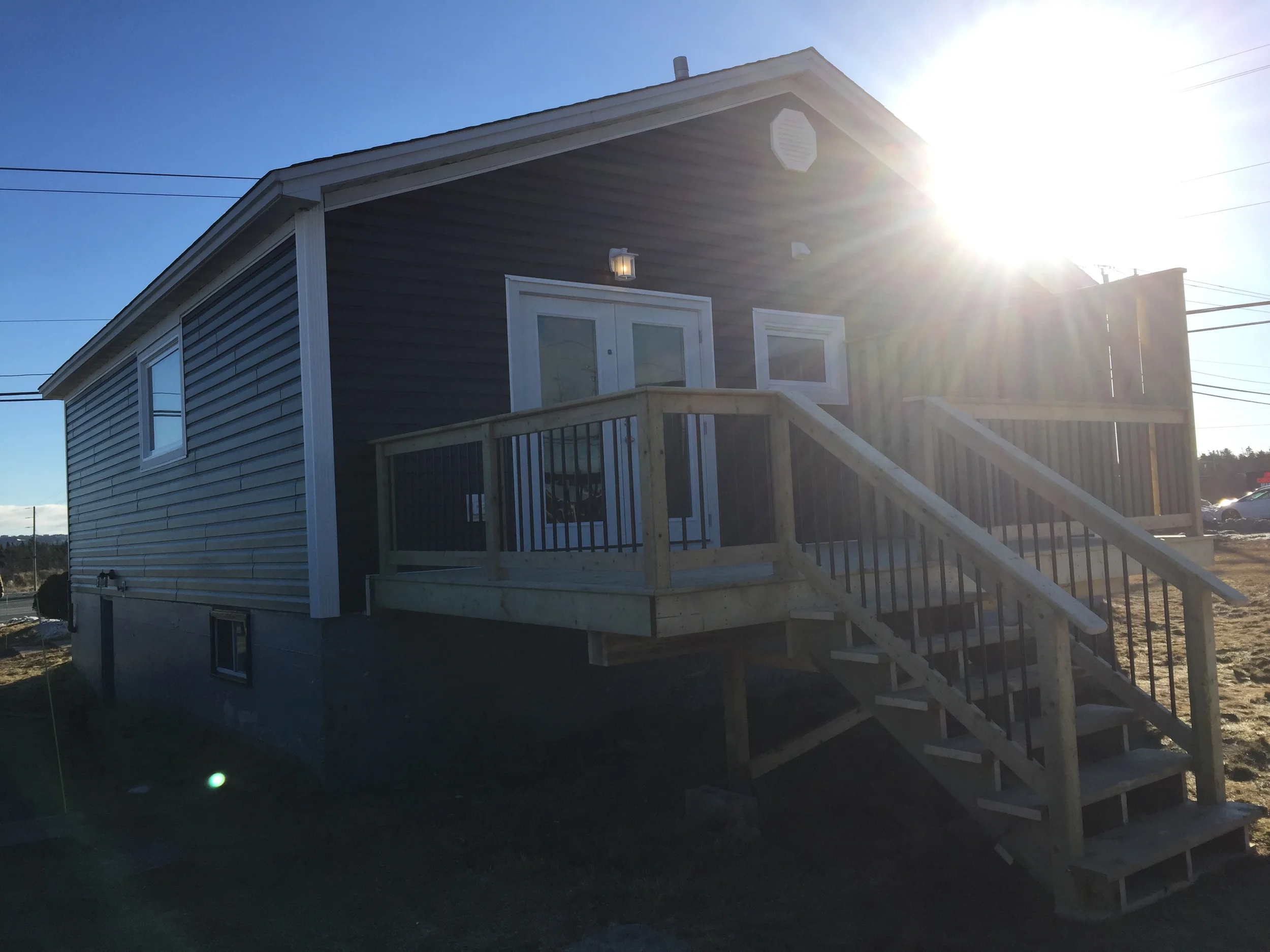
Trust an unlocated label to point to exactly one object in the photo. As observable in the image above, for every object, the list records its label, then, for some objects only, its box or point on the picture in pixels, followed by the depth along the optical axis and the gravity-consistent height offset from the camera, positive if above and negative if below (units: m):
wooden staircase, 3.75 -0.91
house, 4.34 +0.32
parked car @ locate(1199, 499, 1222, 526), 35.31 -1.16
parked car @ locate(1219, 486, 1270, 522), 37.62 -0.98
